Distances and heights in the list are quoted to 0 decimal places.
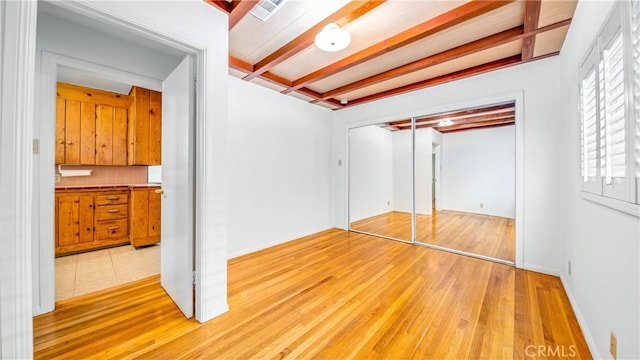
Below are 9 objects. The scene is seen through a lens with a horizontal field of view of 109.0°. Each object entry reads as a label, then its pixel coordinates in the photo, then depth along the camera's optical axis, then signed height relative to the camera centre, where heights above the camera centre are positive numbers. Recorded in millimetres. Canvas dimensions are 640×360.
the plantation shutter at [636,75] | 989 +474
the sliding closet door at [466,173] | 4855 +220
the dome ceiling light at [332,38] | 2014 +1303
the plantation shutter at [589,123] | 1482 +420
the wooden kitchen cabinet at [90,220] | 3207 -598
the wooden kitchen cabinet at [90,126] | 3521 +876
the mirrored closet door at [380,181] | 4992 +10
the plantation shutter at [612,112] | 1144 +381
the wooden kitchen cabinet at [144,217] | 3557 -584
